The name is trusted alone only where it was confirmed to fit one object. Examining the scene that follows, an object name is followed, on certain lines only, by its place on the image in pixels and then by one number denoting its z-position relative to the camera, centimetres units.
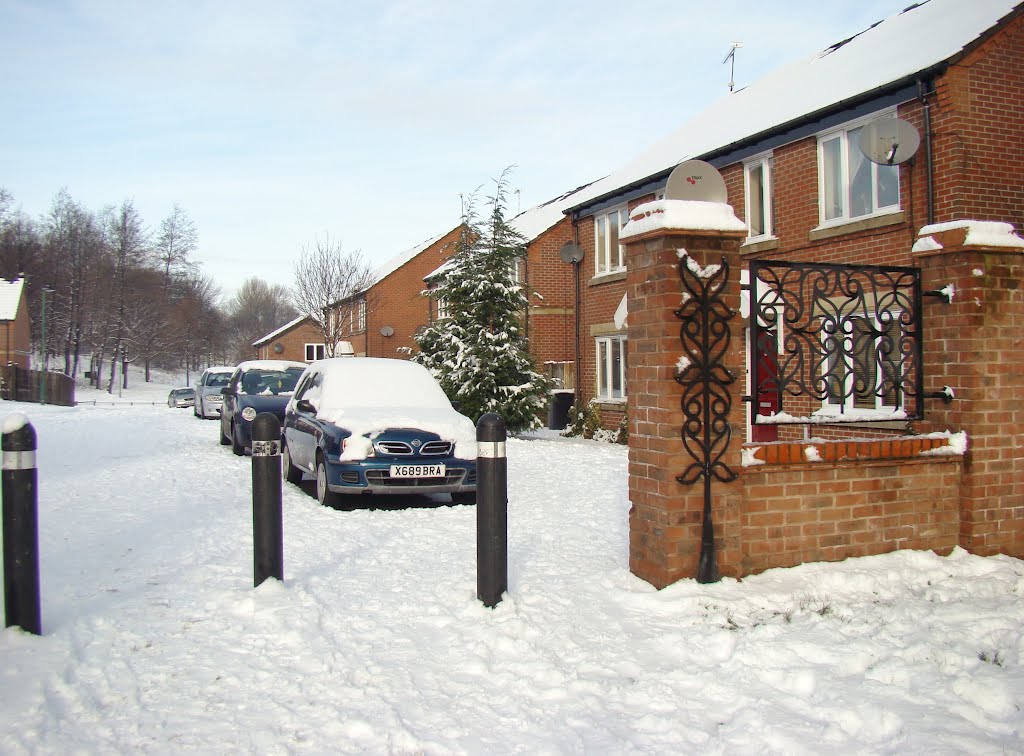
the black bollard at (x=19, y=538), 397
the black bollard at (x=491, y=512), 452
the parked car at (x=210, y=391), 2469
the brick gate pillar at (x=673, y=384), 473
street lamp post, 3644
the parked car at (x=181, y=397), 3973
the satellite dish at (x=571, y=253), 1998
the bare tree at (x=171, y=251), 7406
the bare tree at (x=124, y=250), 6353
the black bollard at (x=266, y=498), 484
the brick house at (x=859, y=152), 1073
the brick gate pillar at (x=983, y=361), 560
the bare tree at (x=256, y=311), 10344
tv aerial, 2178
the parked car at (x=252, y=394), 1326
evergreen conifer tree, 1667
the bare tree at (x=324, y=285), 3497
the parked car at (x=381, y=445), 814
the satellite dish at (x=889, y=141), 976
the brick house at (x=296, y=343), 5494
